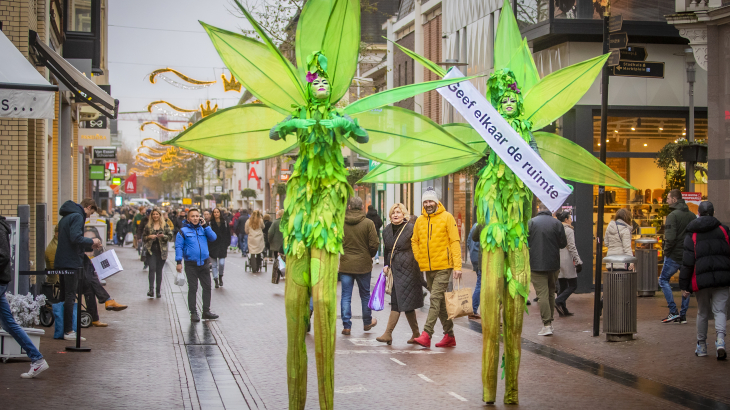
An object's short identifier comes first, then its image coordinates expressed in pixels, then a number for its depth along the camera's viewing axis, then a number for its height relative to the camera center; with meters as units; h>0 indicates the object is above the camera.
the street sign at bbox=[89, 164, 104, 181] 35.97 +0.89
